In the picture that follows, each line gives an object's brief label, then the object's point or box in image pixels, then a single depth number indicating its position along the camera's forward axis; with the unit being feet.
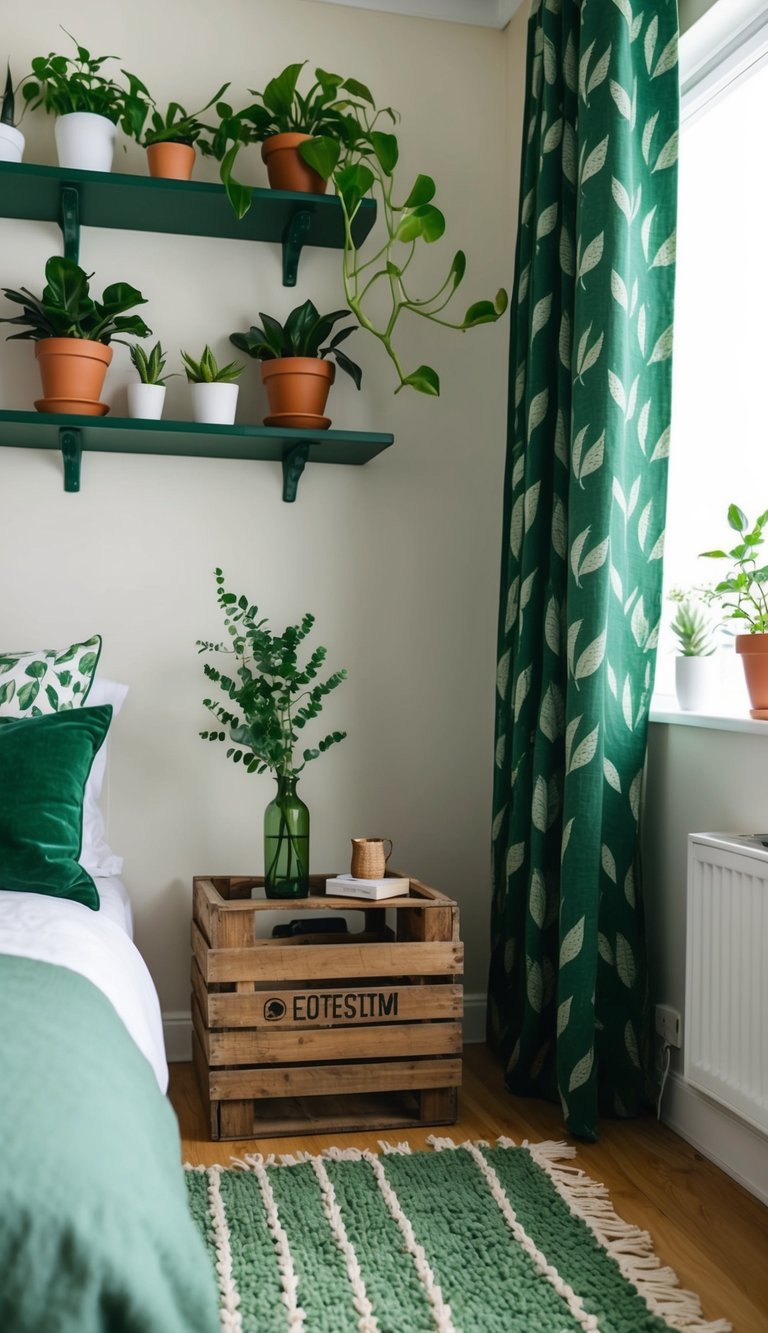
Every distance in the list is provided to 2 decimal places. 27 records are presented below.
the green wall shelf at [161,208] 8.02
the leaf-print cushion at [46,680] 7.55
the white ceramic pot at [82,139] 8.09
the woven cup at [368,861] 7.93
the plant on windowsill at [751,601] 6.43
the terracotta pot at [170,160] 8.27
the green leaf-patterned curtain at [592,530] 7.03
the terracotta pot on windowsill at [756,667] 6.40
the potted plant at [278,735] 7.76
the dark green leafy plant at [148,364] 8.31
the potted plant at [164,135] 8.16
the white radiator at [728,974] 5.86
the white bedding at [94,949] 5.21
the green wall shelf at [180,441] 8.06
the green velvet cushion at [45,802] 6.49
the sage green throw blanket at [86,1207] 2.90
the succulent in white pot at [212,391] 8.34
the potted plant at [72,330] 7.97
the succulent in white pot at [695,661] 7.17
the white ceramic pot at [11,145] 8.02
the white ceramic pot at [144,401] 8.25
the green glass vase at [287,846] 7.82
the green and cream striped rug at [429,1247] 5.12
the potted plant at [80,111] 8.08
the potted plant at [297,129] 8.23
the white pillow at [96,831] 7.92
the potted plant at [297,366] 8.47
